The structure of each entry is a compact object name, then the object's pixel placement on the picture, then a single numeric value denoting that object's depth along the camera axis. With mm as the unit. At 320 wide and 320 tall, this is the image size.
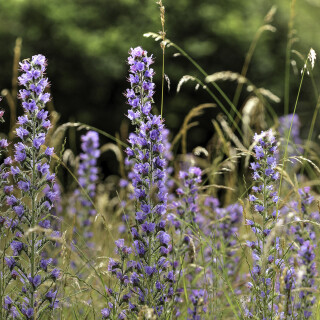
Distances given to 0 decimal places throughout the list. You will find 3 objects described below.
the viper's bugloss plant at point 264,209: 5676
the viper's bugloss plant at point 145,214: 5555
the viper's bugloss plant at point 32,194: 5344
